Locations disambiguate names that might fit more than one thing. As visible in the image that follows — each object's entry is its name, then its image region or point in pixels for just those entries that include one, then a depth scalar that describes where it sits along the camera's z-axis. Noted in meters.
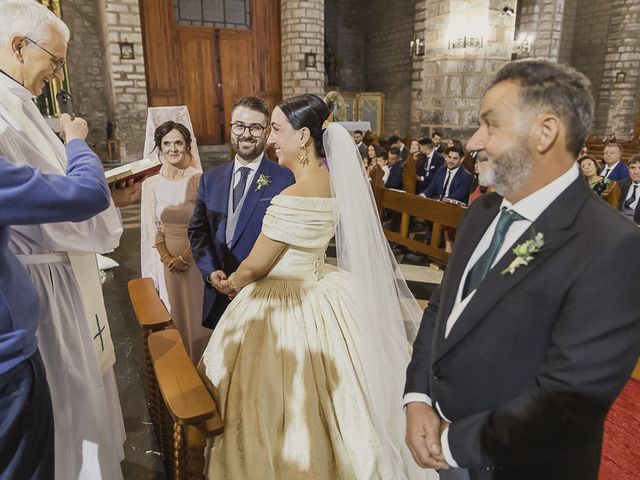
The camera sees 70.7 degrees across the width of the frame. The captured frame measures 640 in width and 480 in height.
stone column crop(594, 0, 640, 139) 11.87
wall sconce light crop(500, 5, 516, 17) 8.09
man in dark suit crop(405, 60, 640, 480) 0.93
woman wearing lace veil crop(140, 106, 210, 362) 2.84
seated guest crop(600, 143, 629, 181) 6.24
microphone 2.45
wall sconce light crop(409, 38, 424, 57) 10.49
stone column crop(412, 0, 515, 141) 8.07
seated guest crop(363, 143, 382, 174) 7.18
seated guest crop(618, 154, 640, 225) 5.15
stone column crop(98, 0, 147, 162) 8.61
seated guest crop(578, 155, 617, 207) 4.82
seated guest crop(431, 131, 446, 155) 8.34
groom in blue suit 2.25
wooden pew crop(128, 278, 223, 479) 1.34
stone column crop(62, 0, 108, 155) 9.80
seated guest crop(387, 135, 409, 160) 8.41
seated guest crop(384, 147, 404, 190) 6.97
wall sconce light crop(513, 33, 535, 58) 11.14
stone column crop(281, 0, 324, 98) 10.43
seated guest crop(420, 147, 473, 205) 5.79
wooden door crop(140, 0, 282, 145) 10.09
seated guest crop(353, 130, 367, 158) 7.88
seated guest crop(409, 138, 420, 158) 7.81
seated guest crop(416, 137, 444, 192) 7.07
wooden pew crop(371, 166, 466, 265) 4.07
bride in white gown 1.69
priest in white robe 1.42
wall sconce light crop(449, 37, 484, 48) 8.10
